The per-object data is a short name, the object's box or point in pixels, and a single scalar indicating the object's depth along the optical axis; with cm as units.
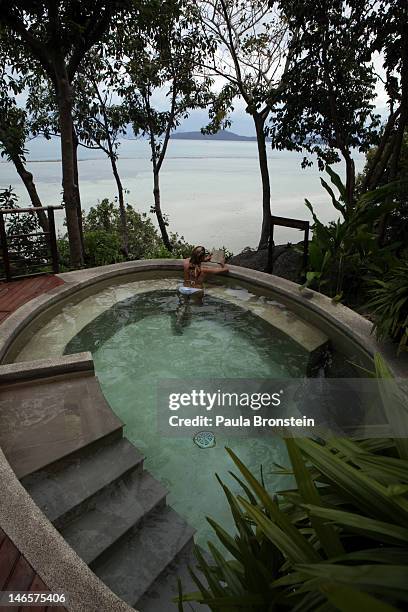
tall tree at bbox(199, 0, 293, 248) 1024
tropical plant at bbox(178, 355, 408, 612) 94
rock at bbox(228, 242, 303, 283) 827
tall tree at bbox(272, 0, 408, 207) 712
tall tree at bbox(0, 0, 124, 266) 612
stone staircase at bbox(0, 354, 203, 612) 242
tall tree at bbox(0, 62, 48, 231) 809
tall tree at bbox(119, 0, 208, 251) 931
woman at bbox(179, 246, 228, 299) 649
